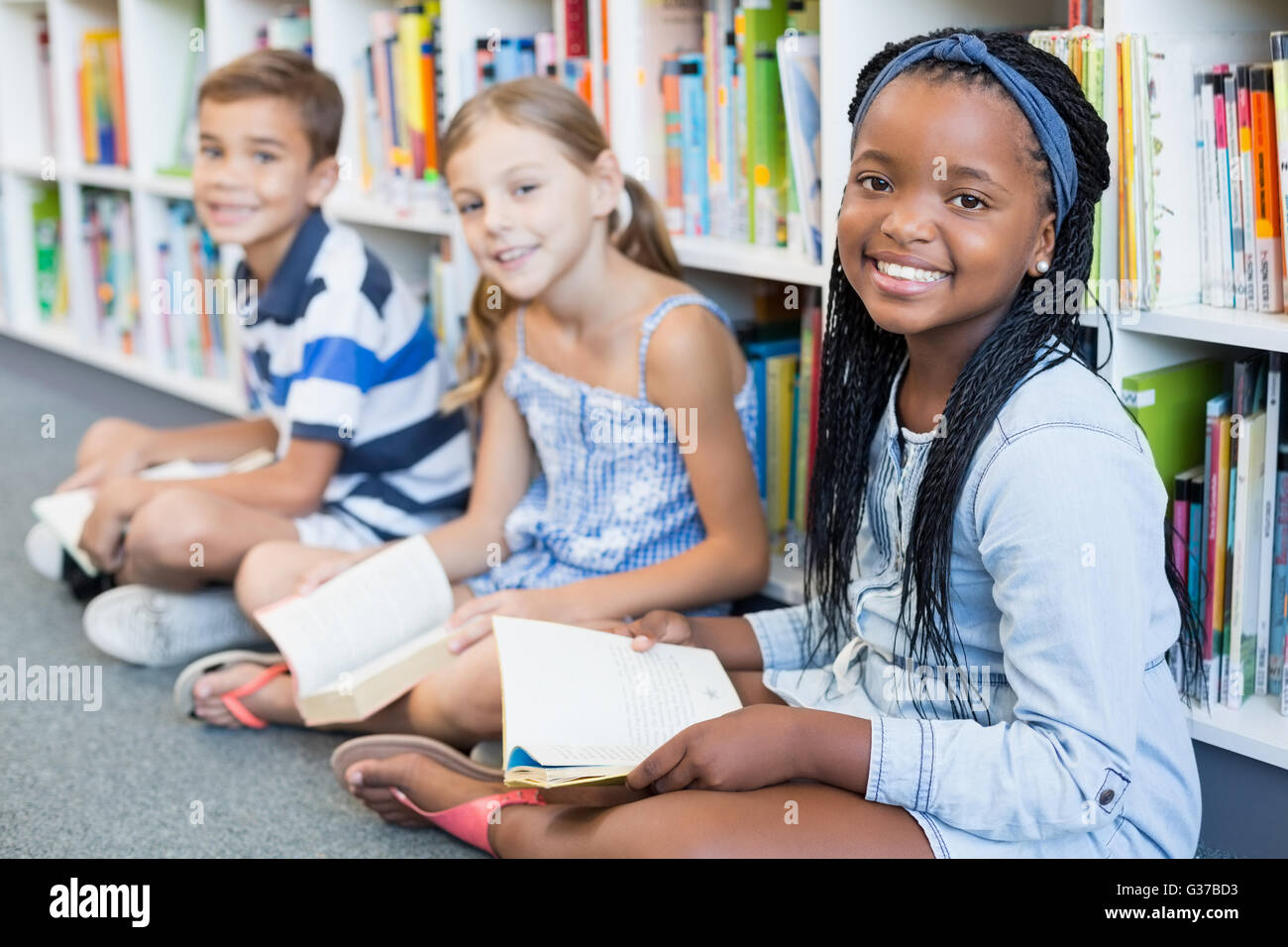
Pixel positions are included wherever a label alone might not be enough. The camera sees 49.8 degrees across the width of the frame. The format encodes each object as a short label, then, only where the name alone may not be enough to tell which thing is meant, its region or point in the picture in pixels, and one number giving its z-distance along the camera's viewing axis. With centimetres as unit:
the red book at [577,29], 157
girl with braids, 85
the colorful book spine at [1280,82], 101
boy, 155
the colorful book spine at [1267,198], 104
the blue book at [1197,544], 113
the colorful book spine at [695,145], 149
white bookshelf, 110
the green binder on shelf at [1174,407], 112
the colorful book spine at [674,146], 151
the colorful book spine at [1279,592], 109
